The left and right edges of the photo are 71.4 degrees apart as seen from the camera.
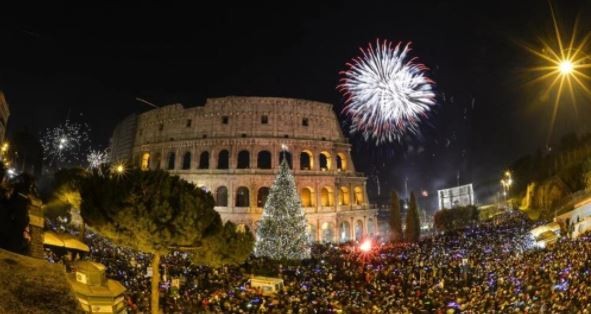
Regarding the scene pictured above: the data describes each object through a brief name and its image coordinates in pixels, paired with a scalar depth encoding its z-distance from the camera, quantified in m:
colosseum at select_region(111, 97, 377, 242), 38.22
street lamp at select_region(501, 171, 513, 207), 49.42
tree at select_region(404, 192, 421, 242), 38.84
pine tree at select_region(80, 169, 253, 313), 13.13
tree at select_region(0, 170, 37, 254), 9.79
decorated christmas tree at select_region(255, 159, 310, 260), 25.14
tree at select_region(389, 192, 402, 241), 39.91
